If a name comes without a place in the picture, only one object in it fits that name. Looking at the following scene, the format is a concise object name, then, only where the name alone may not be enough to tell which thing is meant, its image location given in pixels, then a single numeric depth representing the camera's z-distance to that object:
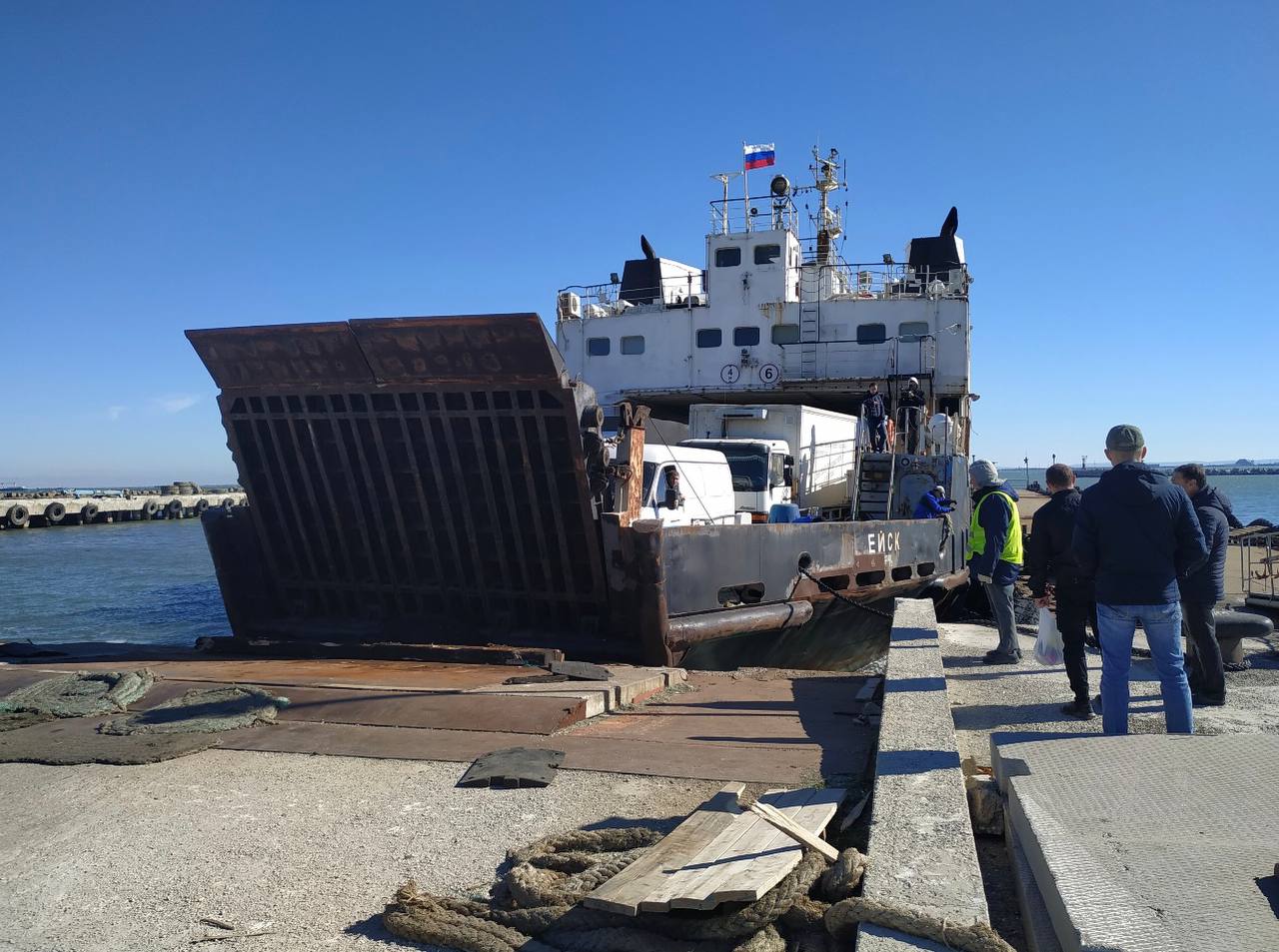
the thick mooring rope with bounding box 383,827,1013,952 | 2.83
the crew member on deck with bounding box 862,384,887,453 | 13.89
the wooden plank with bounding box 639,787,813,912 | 2.91
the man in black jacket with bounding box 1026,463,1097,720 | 5.72
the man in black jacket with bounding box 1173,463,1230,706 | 5.62
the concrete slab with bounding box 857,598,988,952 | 2.81
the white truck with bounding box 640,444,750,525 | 9.16
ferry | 7.72
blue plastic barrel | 10.58
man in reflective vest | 7.23
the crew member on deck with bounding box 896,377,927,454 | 14.44
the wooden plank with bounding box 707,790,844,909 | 2.92
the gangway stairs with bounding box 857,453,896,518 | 13.22
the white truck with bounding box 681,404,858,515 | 11.38
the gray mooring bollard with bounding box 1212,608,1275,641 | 7.07
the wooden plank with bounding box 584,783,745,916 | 2.96
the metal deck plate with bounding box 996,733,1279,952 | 2.45
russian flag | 20.67
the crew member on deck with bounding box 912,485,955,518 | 11.94
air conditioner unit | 17.83
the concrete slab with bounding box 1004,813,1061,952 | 2.74
